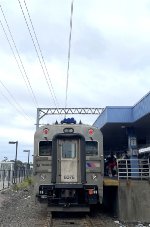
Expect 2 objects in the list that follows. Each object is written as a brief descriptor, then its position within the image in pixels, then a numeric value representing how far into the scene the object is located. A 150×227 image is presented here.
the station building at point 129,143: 8.99
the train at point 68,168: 9.10
